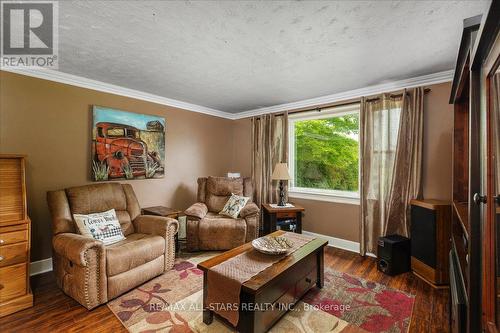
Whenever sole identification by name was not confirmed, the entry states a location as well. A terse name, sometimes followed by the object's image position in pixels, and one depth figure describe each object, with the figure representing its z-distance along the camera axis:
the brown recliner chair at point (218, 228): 3.17
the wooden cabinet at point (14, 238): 1.91
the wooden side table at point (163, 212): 3.08
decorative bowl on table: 1.93
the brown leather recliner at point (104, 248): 1.95
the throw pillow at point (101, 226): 2.31
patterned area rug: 1.77
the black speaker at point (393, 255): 2.60
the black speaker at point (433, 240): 2.33
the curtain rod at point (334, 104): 2.93
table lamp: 3.66
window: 3.52
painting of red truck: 3.03
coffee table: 1.52
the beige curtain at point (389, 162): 2.79
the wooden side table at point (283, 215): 3.47
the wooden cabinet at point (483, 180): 0.79
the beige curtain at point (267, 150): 4.08
